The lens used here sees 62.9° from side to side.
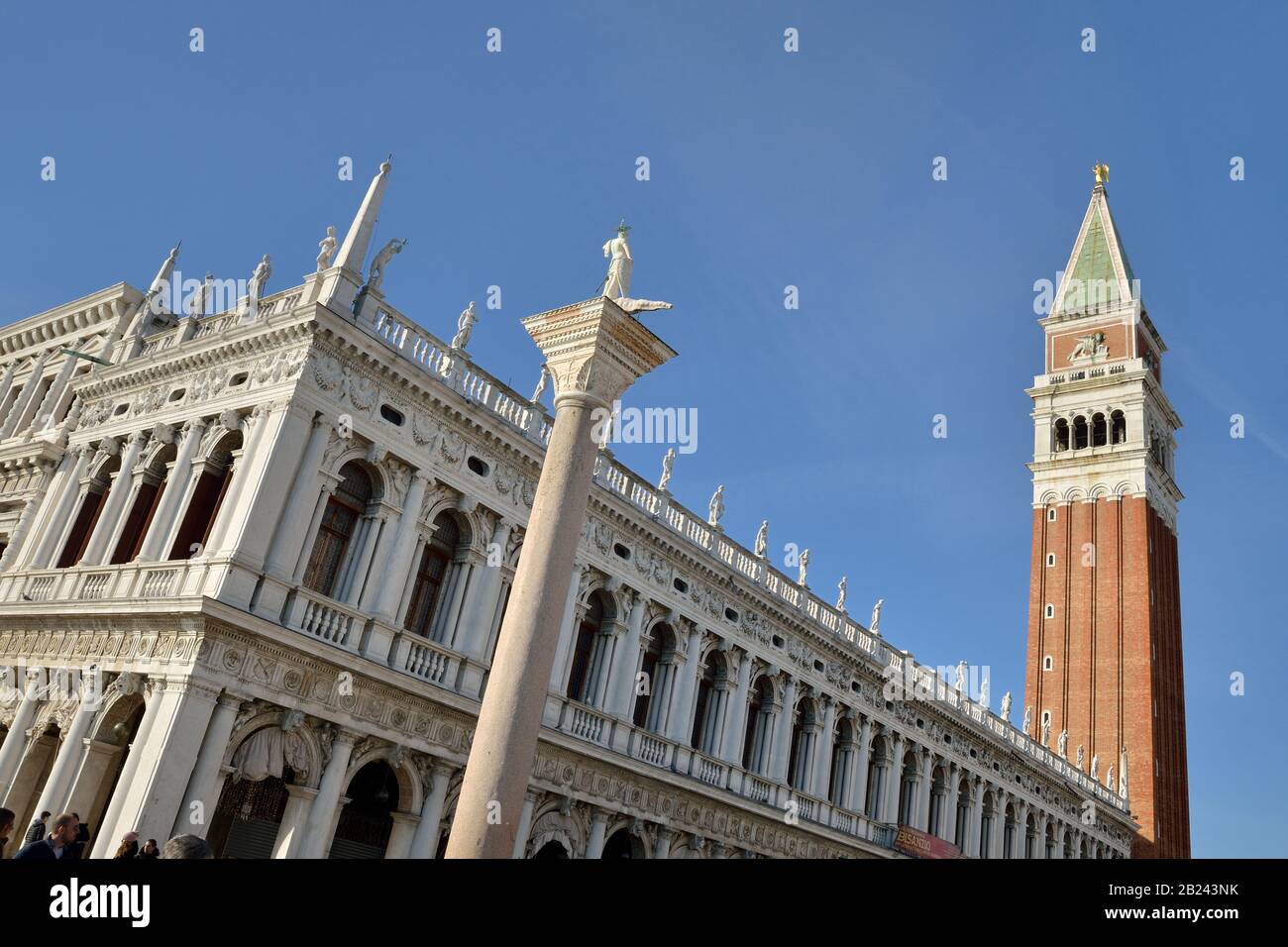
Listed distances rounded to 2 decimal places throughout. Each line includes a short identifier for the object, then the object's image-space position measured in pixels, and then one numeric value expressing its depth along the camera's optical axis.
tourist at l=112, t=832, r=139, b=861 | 9.38
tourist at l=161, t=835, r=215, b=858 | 7.49
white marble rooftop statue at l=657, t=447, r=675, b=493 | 25.92
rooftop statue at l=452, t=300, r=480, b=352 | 21.38
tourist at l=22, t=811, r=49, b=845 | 12.70
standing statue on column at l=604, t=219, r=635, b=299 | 11.75
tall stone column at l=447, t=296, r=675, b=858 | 9.03
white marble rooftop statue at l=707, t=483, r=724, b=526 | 27.58
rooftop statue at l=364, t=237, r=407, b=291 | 20.16
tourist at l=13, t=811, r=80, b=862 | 8.77
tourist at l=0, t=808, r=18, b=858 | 8.49
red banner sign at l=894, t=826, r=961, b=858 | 32.34
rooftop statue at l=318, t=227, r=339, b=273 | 20.09
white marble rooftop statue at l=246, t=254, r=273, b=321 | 20.67
